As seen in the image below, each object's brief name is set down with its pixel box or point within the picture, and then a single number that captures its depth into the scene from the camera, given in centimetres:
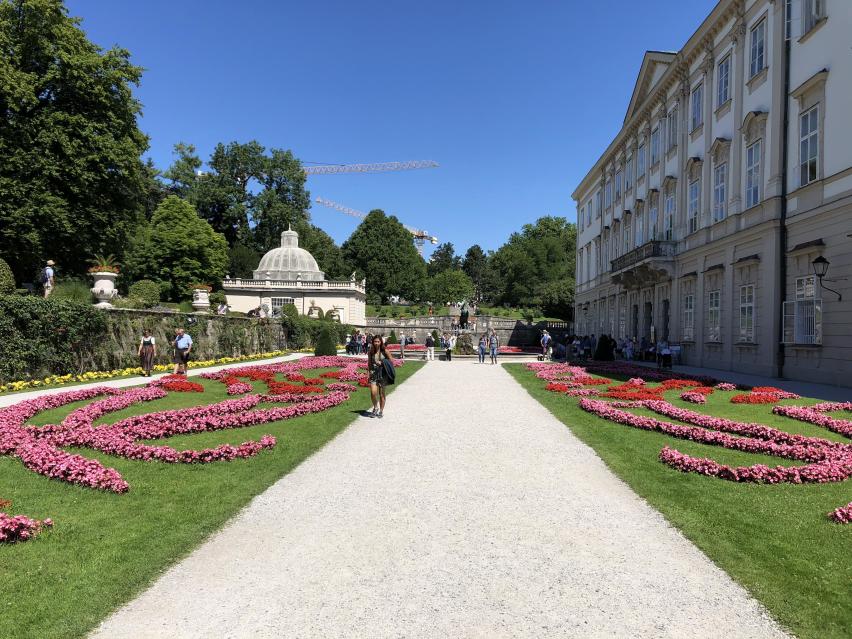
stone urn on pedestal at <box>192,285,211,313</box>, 3428
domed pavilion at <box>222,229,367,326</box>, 6981
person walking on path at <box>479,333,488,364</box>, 3616
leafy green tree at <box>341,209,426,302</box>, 8612
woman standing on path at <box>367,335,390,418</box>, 1273
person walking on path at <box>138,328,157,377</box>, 2077
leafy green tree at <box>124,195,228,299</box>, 5897
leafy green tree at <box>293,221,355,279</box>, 8475
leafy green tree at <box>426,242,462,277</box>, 14375
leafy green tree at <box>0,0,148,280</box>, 2988
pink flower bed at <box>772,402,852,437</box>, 1077
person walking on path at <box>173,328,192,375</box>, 2073
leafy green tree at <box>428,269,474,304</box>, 10744
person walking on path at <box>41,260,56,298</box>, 2170
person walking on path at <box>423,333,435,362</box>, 4051
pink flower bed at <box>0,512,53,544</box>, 496
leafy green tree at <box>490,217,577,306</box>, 9838
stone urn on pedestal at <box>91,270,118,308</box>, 2261
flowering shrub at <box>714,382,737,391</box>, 1773
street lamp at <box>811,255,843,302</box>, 1825
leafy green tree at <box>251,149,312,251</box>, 7225
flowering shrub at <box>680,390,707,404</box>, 1463
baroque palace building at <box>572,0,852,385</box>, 1864
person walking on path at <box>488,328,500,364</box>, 3581
